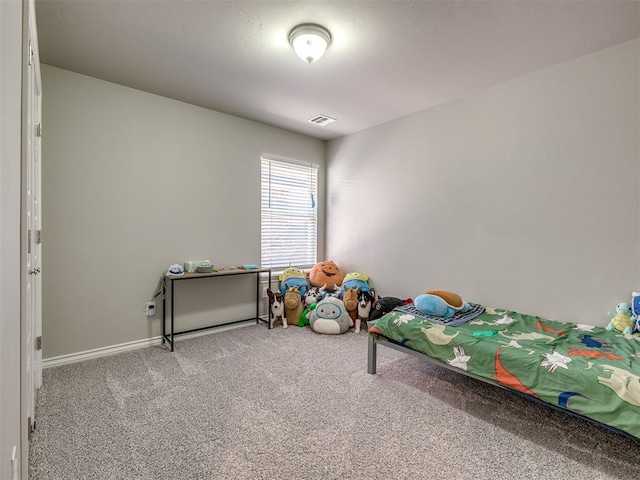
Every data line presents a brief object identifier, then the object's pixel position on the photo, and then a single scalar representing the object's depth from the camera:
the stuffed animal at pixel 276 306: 3.88
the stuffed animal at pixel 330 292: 4.11
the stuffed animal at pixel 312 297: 4.08
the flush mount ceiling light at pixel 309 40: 2.19
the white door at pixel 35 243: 1.85
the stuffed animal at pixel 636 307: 2.25
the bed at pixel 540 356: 1.60
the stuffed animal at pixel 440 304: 2.67
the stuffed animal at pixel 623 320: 2.28
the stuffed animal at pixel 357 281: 4.14
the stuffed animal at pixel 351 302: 3.86
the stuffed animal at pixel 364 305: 3.75
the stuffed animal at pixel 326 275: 4.32
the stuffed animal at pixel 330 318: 3.65
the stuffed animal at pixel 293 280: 4.16
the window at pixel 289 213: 4.27
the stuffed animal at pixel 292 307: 3.95
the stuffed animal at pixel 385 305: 3.72
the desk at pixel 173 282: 3.12
